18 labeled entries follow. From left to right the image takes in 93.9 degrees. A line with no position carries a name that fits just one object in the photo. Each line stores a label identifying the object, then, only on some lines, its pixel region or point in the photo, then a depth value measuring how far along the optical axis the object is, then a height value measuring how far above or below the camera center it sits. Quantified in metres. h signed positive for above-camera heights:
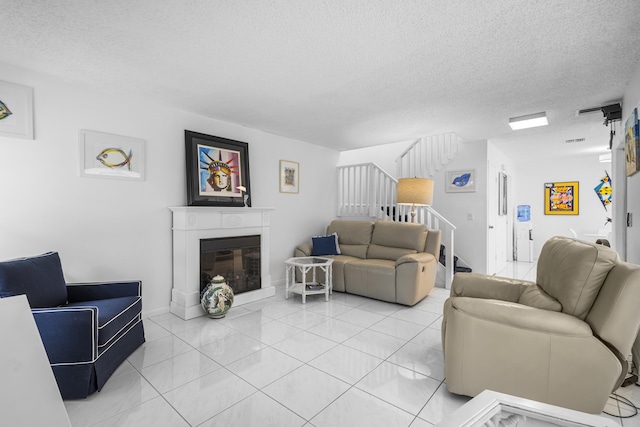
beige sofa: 3.81 -0.70
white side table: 3.97 -0.93
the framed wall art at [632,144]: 2.32 +0.54
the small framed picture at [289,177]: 4.92 +0.60
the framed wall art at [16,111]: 2.51 +0.89
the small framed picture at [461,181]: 5.09 +0.51
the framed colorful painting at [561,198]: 7.00 +0.27
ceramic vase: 3.27 -0.95
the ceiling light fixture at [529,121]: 3.75 +1.15
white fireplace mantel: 3.44 -0.36
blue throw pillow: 4.86 -0.56
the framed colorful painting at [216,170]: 3.71 +0.56
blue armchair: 1.93 -0.75
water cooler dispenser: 7.29 -0.62
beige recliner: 1.58 -0.73
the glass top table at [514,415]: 0.86 -0.61
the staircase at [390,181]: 5.30 +0.57
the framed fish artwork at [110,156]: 2.94 +0.60
